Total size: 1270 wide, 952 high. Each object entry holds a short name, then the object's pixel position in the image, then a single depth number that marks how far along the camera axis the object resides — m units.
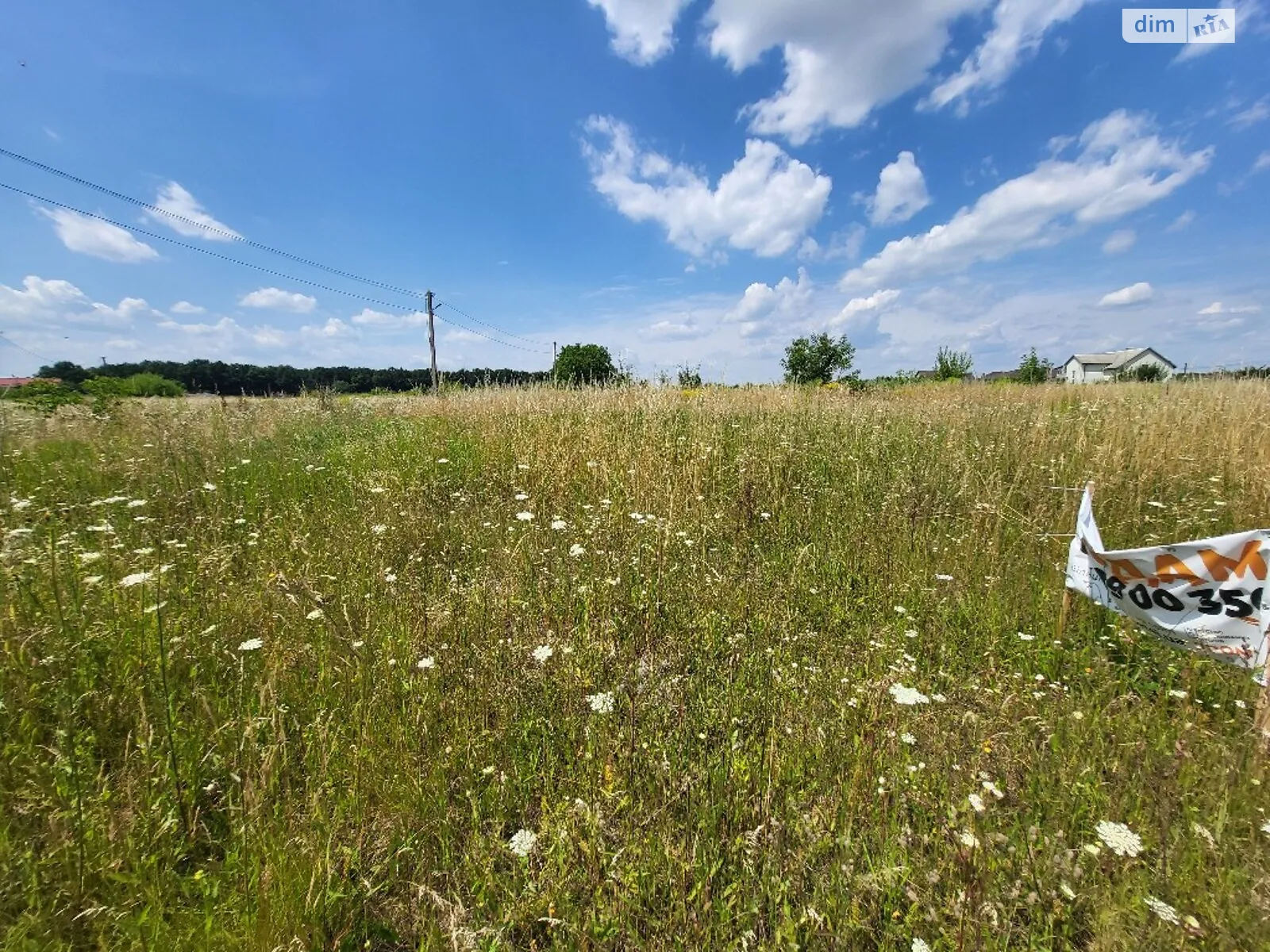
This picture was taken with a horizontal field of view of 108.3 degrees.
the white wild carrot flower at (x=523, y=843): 1.26
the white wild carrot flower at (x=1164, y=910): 0.99
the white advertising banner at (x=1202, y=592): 1.57
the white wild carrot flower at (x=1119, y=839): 1.13
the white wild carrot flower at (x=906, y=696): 1.43
